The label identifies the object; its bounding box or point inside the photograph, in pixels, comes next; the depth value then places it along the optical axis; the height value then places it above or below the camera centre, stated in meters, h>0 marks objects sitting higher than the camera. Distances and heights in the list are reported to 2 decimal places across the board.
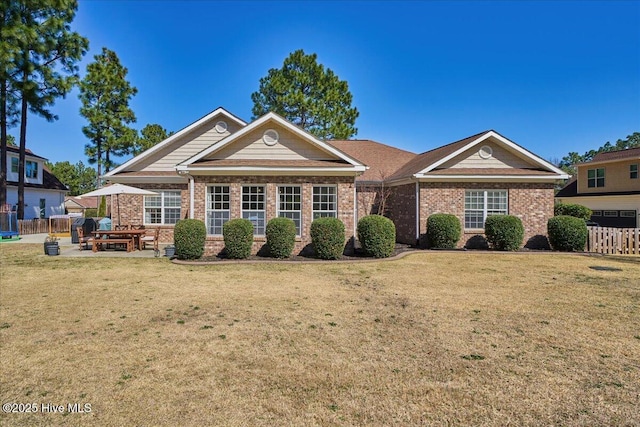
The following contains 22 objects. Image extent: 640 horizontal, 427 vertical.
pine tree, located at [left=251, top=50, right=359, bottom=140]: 35.09 +12.12
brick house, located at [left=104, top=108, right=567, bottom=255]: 13.51 +1.39
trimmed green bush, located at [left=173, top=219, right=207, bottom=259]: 12.00 -0.79
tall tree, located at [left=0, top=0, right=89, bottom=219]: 24.73 +12.30
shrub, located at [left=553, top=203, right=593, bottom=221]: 20.17 +0.08
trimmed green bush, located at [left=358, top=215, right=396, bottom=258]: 12.78 -0.82
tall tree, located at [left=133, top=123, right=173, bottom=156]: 47.74 +11.24
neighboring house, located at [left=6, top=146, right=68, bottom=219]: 28.95 +2.46
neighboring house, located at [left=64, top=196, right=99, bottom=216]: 58.70 +2.16
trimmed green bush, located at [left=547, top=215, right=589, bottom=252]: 14.39 -0.84
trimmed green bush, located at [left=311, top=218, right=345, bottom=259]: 12.35 -0.81
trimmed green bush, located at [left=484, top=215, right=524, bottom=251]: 14.51 -0.79
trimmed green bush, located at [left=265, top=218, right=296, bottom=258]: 12.41 -0.77
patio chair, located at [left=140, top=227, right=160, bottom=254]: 14.06 -1.02
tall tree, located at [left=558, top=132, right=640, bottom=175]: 73.12 +14.01
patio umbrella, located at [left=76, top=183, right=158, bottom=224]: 14.54 +1.01
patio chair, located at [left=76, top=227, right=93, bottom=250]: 14.81 -0.99
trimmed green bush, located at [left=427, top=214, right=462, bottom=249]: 14.86 -0.75
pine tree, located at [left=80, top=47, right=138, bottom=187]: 32.72 +10.14
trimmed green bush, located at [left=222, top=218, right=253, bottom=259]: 12.23 -0.78
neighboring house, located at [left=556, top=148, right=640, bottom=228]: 24.83 +1.84
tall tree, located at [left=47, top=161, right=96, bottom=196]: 63.56 +7.59
